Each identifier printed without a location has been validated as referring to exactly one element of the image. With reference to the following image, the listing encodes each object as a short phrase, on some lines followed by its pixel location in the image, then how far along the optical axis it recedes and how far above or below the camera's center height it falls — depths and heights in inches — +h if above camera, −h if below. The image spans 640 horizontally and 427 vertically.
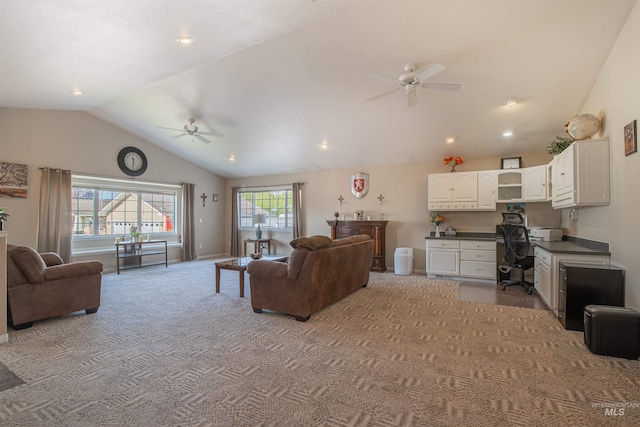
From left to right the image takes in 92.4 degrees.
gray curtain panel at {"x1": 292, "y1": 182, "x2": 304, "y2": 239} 332.2 +3.1
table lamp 333.4 -5.6
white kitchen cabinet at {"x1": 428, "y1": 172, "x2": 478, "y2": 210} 240.7 +18.8
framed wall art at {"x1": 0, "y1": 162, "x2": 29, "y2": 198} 215.6 +24.6
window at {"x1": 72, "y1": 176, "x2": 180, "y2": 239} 267.0 +6.2
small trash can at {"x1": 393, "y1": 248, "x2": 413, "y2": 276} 260.7 -40.5
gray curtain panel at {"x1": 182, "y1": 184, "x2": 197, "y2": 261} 332.5 -14.3
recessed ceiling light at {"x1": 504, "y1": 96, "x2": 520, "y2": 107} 171.6 +64.1
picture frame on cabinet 235.1 +39.8
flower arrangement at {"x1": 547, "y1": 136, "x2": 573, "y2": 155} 172.6 +39.2
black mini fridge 124.5 -31.5
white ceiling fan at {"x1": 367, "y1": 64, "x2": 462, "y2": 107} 129.6 +59.2
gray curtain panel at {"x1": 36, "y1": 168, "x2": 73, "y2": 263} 232.1 -0.1
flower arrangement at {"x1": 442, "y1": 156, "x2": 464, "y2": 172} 250.5 +43.8
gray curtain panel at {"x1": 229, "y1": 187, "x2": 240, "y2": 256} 376.2 -17.4
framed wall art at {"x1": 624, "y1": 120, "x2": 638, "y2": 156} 115.2 +29.0
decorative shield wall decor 296.2 +28.9
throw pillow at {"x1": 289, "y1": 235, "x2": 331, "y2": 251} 143.0 -14.1
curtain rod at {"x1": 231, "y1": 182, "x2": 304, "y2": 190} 347.1 +33.1
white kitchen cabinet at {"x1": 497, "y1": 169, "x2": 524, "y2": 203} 227.9 +21.4
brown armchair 129.8 -33.7
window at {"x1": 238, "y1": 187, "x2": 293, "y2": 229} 354.0 +9.2
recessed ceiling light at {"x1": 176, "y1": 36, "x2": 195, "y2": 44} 134.6 +77.6
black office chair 196.5 -23.8
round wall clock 282.8 +50.2
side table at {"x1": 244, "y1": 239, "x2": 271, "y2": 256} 339.9 -33.8
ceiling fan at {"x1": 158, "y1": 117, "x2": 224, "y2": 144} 232.0 +66.7
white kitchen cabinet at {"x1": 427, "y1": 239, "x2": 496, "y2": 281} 227.3 -34.1
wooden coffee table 187.3 -33.2
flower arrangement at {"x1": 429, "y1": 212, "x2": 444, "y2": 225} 258.5 -4.3
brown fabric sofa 143.2 -31.8
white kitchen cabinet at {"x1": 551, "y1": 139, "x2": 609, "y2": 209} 138.8 +19.2
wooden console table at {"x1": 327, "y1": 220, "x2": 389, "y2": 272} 274.8 -18.0
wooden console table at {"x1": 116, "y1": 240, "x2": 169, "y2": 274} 270.5 -36.3
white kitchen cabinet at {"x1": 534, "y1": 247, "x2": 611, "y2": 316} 139.2 -28.5
